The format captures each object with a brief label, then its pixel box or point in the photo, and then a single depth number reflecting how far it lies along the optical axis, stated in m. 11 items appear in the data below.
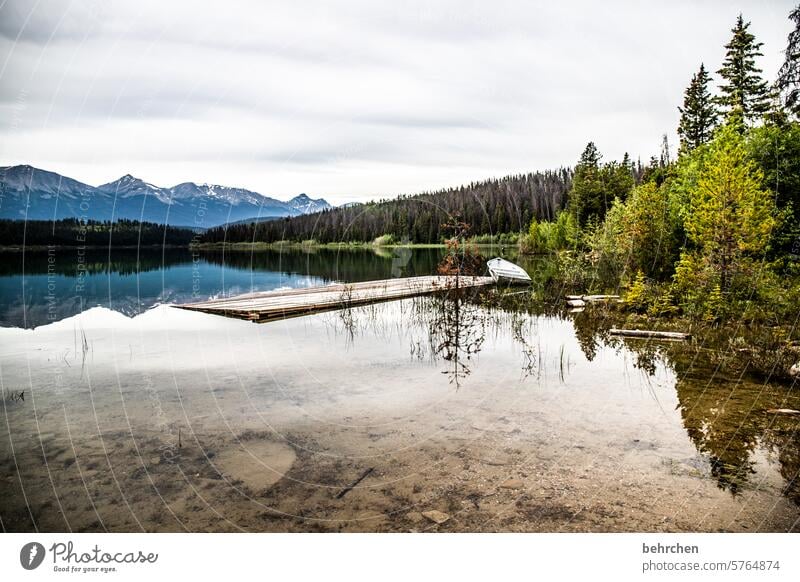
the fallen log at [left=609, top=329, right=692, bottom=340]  10.59
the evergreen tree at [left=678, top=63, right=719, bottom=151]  23.89
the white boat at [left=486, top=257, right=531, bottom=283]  21.91
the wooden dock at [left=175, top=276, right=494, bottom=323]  14.19
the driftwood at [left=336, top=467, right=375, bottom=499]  4.26
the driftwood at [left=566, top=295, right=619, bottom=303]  16.50
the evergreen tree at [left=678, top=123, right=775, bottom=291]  10.59
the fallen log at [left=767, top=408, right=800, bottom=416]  6.11
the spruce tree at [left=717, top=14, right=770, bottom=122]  12.58
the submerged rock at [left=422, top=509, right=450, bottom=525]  3.88
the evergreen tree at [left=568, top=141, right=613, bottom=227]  40.75
